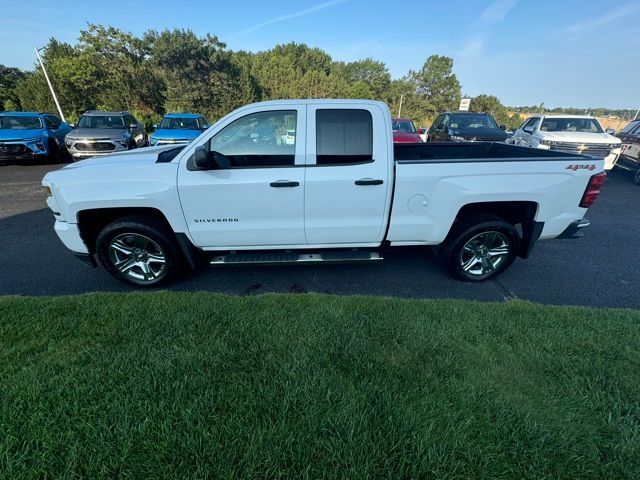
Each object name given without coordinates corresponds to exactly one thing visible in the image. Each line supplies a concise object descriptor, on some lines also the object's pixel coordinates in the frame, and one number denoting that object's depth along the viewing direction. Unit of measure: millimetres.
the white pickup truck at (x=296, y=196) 3133
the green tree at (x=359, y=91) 50344
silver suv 10398
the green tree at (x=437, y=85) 57594
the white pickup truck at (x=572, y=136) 9625
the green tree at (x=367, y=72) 70188
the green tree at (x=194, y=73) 32156
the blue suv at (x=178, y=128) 10625
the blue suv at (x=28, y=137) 10211
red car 12235
